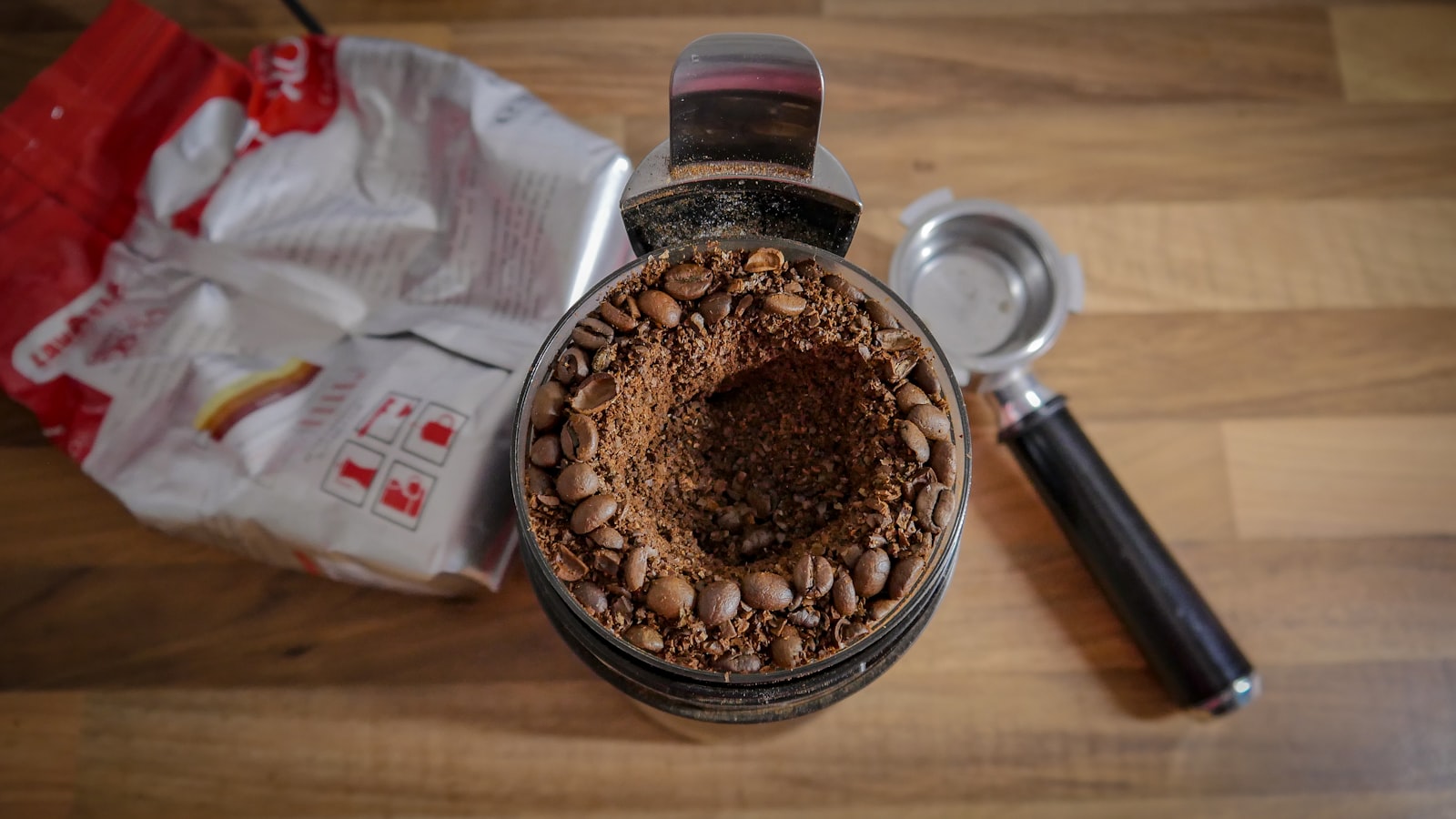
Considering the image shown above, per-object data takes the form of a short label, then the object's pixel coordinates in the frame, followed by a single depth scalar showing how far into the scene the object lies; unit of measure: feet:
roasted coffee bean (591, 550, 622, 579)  1.63
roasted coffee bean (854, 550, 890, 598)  1.59
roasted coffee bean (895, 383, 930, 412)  1.70
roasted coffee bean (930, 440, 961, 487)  1.67
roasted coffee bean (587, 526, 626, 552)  1.63
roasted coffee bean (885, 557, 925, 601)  1.61
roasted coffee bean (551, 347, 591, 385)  1.73
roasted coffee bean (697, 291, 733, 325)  1.75
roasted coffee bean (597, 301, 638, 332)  1.75
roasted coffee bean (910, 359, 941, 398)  1.74
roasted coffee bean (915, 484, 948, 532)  1.63
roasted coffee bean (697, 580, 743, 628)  1.60
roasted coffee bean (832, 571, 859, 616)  1.59
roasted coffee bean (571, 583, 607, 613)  1.62
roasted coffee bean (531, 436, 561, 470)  1.69
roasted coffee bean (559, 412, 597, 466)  1.66
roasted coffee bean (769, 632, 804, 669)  1.59
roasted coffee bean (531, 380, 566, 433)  1.71
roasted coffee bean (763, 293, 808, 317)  1.73
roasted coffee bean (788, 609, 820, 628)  1.60
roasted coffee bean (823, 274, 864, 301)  1.80
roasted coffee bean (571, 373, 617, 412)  1.69
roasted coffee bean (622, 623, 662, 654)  1.59
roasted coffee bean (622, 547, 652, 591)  1.62
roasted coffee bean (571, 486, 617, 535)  1.63
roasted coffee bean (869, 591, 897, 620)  1.61
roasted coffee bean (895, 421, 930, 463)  1.66
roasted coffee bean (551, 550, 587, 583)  1.64
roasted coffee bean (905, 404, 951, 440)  1.68
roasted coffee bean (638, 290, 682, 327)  1.75
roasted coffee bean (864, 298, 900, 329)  1.77
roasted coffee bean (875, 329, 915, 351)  1.75
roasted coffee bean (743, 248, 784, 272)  1.79
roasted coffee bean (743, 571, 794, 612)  1.59
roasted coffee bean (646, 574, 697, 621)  1.60
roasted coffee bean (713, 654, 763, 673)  1.60
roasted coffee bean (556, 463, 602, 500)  1.64
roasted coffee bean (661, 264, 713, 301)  1.77
